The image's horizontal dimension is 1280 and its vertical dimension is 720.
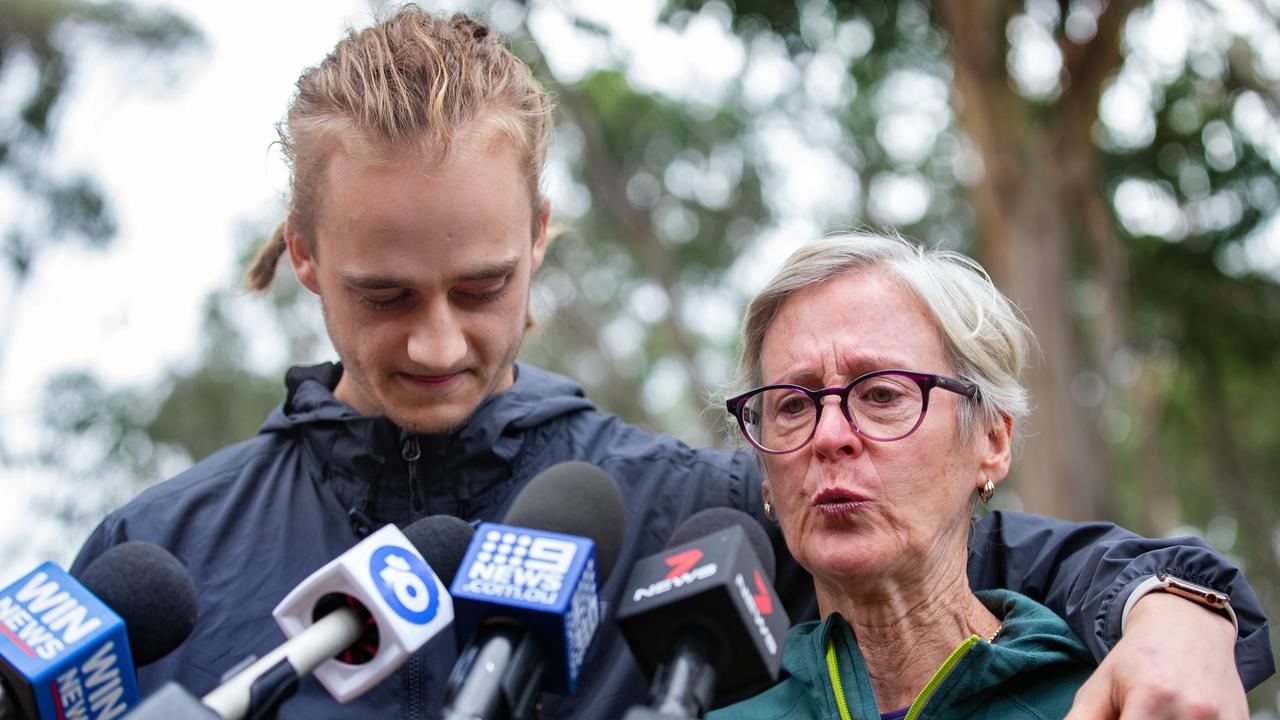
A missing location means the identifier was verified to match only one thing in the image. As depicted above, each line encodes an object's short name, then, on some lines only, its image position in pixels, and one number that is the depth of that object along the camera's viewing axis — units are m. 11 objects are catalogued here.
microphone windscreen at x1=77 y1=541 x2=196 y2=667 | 1.73
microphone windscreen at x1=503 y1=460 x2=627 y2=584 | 1.74
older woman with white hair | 1.92
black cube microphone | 1.66
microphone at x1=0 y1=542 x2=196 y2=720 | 1.67
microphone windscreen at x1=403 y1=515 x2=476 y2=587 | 1.76
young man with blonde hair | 1.92
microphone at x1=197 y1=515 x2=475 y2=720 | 1.68
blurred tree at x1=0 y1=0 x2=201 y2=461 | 11.98
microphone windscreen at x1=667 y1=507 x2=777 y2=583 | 1.81
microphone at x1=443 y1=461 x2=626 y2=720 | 1.64
